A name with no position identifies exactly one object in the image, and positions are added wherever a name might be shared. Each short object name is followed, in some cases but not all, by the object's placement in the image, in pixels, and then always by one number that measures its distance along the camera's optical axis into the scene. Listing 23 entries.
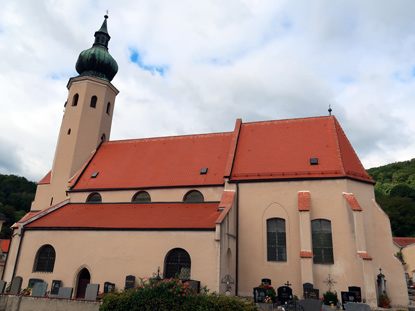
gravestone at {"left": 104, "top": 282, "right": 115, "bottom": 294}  16.53
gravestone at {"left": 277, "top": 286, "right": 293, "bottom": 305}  15.35
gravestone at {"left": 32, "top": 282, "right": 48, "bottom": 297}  15.74
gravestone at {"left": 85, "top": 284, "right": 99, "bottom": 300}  15.29
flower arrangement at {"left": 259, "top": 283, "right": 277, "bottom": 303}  15.42
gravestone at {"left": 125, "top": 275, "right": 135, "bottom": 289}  16.41
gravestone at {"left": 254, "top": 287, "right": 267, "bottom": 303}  15.13
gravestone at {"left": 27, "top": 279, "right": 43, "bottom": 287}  17.62
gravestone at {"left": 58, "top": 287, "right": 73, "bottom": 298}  15.53
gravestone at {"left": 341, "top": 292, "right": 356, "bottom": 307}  15.21
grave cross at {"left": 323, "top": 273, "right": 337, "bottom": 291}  16.54
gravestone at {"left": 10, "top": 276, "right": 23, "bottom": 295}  17.52
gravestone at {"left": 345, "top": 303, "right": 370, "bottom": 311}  12.54
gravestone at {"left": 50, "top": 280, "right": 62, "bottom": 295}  16.98
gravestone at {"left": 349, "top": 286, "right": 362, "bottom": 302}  15.13
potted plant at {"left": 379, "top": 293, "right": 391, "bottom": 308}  16.06
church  16.78
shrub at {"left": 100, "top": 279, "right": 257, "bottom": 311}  10.85
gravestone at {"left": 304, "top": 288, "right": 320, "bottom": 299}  15.16
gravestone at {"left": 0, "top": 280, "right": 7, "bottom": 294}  17.63
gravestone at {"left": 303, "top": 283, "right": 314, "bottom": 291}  15.90
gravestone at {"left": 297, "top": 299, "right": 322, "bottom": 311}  13.25
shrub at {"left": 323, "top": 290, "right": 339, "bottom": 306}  15.49
